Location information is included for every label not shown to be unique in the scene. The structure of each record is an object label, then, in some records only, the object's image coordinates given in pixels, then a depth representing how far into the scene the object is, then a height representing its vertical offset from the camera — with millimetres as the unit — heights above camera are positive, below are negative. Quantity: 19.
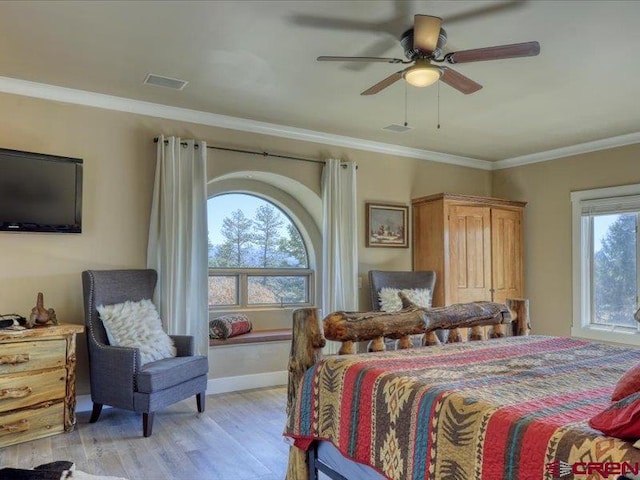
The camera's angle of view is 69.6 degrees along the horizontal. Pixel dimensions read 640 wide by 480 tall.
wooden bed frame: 2250 -395
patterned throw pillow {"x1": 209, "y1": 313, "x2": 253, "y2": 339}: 4543 -692
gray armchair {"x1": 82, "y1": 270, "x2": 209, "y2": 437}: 3203 -798
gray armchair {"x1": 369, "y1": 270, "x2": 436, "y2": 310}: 5023 -266
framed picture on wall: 5379 +377
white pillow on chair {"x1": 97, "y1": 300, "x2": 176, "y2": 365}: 3449 -554
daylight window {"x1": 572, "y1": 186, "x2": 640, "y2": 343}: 5008 -97
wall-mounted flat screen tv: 3471 +514
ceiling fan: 2381 +1083
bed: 1251 -505
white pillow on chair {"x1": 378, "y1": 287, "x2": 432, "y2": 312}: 4895 -438
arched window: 5023 +15
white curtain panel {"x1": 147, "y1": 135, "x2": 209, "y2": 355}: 4031 +175
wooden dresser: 3006 -846
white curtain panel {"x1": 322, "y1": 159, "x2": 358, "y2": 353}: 4848 +191
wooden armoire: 5305 +129
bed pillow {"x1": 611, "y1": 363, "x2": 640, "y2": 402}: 1345 -384
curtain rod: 4271 +1052
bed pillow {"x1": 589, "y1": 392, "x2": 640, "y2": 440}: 1153 -426
